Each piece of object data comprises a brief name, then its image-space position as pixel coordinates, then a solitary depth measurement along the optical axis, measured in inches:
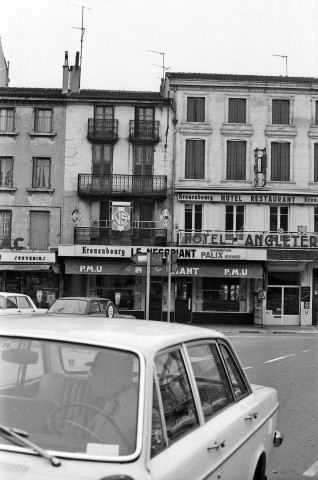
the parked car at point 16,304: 754.8
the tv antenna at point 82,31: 1466.8
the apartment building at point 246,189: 1354.6
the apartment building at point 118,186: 1353.3
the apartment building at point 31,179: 1358.3
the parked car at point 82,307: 750.5
